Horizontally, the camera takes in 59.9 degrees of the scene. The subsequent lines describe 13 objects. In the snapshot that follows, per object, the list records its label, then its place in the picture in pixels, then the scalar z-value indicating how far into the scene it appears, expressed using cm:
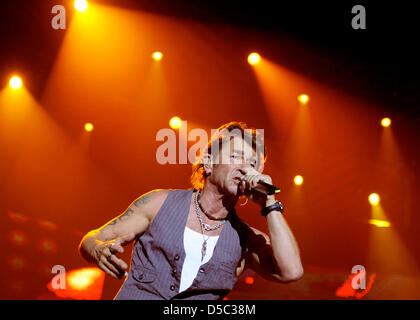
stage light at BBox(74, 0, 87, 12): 513
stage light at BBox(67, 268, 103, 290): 617
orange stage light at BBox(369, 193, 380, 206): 721
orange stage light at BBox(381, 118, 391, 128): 685
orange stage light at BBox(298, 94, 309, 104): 679
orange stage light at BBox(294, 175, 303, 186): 745
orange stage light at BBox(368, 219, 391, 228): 723
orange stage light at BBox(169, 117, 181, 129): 699
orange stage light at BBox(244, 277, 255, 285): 610
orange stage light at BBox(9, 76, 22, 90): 591
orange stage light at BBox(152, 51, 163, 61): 619
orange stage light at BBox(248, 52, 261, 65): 605
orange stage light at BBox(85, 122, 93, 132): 705
